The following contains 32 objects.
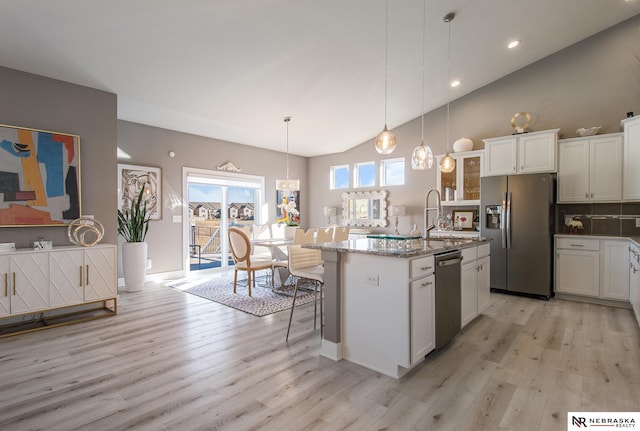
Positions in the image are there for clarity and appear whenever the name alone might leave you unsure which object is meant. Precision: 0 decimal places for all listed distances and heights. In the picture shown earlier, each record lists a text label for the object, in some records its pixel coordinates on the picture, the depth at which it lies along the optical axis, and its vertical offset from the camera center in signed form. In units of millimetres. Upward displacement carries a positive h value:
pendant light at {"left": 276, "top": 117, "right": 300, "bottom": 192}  5827 +515
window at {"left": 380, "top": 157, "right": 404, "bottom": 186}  6734 +888
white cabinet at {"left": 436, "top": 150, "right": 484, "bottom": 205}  5285 +560
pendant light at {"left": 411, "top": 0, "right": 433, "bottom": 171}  3176 +556
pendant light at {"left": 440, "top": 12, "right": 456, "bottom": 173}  3582 +591
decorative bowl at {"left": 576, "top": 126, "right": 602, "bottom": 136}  4332 +1137
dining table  5000 -647
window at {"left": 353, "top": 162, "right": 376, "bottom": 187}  7242 +900
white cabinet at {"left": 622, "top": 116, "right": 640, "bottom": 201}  3867 +652
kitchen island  2246 -707
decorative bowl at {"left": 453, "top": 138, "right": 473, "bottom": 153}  5438 +1174
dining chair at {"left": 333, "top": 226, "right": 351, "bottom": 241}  5286 -379
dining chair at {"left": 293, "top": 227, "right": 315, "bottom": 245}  4516 -360
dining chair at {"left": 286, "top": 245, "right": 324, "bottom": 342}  2955 -552
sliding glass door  6289 +55
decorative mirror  6938 +80
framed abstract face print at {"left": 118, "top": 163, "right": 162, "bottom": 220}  5242 +473
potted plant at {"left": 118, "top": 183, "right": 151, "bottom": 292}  4812 -575
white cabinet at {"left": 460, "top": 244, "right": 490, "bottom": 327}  3061 -745
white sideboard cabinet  3139 -710
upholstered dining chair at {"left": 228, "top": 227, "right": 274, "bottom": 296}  4625 -633
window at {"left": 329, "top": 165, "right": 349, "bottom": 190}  7761 +885
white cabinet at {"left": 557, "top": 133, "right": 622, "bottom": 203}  4164 +600
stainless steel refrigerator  4355 -266
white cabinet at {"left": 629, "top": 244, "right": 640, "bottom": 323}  3219 -735
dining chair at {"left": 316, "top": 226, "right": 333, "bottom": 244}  4860 -358
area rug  4031 -1221
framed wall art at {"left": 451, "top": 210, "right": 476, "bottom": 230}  5461 -120
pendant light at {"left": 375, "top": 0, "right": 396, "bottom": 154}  2949 +667
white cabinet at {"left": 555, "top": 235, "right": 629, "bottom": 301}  3988 -736
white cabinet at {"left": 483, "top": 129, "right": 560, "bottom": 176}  4469 +884
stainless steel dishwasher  2596 -732
